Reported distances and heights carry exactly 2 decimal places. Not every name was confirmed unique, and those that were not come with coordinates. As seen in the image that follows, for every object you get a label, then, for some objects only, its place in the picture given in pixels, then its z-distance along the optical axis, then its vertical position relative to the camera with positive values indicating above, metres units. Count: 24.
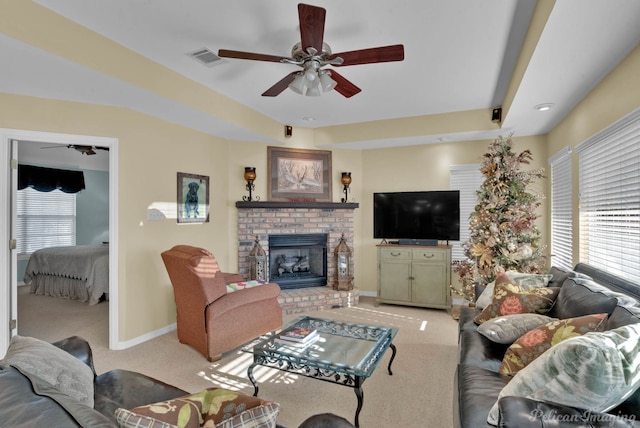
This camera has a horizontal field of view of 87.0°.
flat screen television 4.89 -0.02
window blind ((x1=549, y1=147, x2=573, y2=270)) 3.66 +0.05
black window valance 6.38 +0.69
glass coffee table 2.10 -0.96
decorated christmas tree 3.66 -0.07
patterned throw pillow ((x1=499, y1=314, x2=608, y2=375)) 1.60 -0.64
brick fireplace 4.86 -0.24
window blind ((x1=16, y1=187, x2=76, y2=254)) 6.48 -0.12
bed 4.97 -0.92
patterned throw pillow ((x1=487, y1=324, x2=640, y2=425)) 1.11 -0.54
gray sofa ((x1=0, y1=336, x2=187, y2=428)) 0.74 -0.45
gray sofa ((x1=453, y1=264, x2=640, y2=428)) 1.12 -0.68
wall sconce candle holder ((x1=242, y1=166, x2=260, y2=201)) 4.88 +0.50
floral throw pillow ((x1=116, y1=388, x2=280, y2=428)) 0.94 -0.66
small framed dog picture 4.16 +0.20
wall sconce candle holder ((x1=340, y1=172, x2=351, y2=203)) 5.35 +0.55
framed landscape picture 5.17 +0.61
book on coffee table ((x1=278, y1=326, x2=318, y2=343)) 2.50 -0.92
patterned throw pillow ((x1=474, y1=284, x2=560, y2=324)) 2.33 -0.62
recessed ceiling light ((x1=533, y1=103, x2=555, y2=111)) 3.30 +1.07
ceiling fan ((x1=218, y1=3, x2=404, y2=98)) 2.08 +1.10
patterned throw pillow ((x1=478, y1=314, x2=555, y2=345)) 2.07 -0.71
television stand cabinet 4.74 -0.89
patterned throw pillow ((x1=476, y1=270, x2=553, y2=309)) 2.59 -0.52
